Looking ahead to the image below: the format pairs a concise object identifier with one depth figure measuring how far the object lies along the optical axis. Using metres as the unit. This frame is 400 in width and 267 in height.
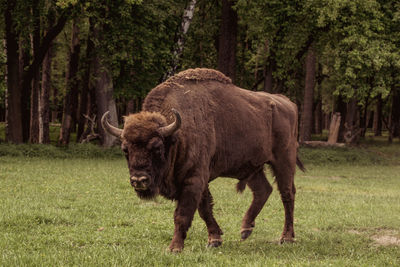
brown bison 14.05
